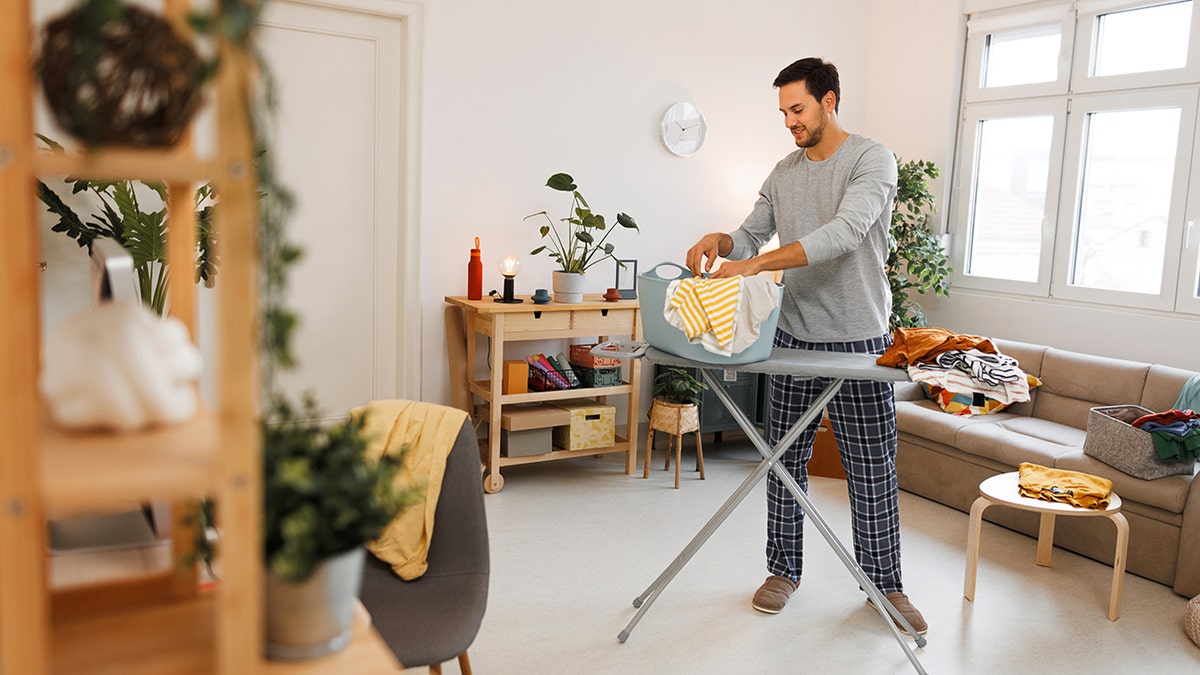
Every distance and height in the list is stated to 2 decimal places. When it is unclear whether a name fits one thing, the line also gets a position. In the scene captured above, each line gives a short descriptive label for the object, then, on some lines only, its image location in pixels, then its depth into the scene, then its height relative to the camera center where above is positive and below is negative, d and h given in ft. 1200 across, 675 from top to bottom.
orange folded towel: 8.00 -0.66
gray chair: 6.11 -2.44
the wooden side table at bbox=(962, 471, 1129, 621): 10.30 -2.65
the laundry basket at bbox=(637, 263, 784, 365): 8.24 -0.66
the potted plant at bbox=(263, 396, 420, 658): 3.14 -0.94
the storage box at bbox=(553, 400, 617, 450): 14.76 -2.74
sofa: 11.24 -2.49
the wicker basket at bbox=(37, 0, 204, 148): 2.66 +0.48
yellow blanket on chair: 6.97 -1.64
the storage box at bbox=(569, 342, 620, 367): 15.19 -1.68
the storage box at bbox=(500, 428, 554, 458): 14.25 -2.89
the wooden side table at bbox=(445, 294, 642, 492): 13.89 -1.18
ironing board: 8.02 -1.50
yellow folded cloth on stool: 10.57 -2.44
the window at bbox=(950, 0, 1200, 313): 14.94 +2.07
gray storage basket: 11.43 -2.11
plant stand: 14.88 -2.55
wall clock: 16.96 +2.38
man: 9.60 -0.35
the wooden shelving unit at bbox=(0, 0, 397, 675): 2.67 -0.58
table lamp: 14.28 -0.31
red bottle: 14.49 -0.35
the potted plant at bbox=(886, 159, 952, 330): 17.08 +0.32
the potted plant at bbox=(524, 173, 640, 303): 14.57 +0.23
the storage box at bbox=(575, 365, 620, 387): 15.20 -1.95
